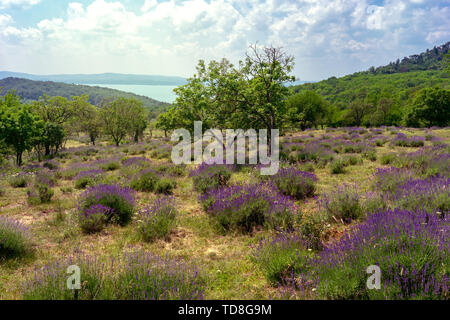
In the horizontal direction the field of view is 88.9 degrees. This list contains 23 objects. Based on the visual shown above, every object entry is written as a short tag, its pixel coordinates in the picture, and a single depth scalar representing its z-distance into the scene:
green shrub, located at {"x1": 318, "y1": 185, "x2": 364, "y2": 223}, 5.03
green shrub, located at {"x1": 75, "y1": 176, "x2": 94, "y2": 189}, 9.56
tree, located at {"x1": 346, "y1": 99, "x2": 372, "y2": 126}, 54.25
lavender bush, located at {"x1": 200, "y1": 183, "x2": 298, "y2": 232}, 4.98
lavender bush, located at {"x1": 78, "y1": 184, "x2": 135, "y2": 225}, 5.72
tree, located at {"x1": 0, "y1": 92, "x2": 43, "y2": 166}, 17.99
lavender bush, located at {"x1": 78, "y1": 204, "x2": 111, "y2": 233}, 5.18
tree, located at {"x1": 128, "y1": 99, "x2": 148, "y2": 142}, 38.53
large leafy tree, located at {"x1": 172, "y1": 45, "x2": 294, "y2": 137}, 12.54
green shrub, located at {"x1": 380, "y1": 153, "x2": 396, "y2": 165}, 10.53
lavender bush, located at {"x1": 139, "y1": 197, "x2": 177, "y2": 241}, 4.96
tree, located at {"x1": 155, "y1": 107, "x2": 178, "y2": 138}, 34.94
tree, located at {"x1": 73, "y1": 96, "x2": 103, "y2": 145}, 32.22
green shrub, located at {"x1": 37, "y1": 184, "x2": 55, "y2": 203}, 7.51
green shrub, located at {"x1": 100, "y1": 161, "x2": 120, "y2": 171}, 13.66
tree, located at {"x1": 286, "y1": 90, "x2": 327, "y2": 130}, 46.12
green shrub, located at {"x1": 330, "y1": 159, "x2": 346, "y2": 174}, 9.73
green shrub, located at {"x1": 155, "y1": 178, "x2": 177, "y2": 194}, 8.45
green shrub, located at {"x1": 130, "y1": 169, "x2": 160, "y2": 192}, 8.66
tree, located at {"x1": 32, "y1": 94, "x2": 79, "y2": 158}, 25.01
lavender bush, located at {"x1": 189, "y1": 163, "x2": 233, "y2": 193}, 7.93
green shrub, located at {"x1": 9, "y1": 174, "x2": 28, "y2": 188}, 10.14
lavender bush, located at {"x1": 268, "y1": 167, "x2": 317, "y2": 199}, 7.02
